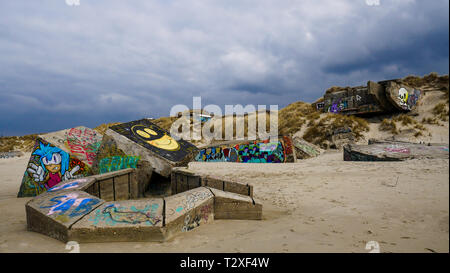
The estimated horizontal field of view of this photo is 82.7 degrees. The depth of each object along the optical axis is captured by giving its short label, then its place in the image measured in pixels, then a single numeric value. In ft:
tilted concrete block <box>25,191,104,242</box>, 9.04
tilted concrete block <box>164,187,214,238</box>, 9.18
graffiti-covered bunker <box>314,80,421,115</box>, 62.59
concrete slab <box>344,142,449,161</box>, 27.02
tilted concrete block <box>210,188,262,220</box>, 11.39
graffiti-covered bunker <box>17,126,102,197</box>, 18.54
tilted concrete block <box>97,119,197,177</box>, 16.85
